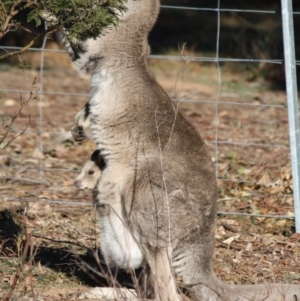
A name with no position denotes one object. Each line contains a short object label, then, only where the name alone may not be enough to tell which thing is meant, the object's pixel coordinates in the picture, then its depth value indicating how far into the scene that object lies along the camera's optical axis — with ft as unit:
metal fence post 38.47
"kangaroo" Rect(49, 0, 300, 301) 30.37
